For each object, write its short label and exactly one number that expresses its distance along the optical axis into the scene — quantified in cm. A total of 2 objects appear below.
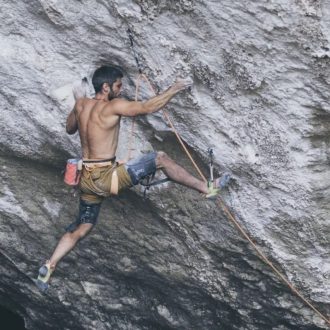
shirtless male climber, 1443
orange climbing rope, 1463
